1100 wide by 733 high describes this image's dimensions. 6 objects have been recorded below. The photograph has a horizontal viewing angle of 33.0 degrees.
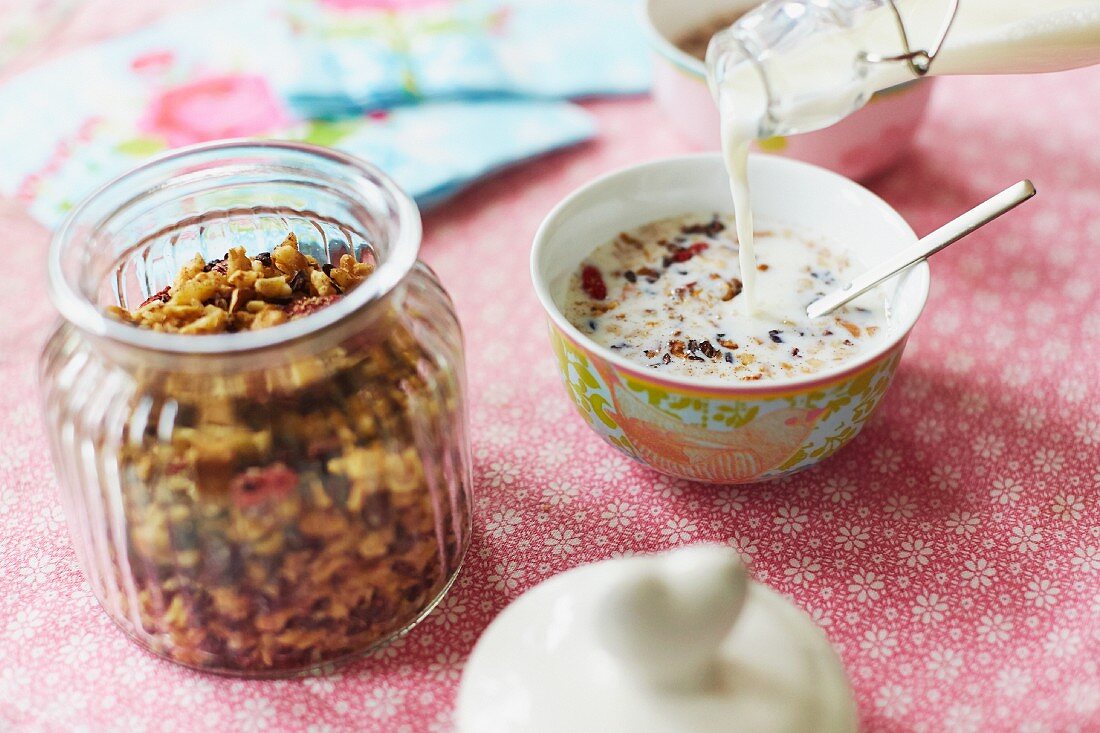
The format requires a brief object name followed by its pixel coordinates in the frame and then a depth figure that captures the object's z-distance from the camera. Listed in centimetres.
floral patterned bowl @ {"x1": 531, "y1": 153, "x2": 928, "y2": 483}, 54
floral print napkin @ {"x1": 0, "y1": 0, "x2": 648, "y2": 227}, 74
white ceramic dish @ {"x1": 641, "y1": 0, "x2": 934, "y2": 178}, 69
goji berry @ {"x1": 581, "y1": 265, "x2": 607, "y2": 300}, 62
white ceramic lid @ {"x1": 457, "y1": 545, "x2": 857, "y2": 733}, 47
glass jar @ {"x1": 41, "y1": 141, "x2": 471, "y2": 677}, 50
